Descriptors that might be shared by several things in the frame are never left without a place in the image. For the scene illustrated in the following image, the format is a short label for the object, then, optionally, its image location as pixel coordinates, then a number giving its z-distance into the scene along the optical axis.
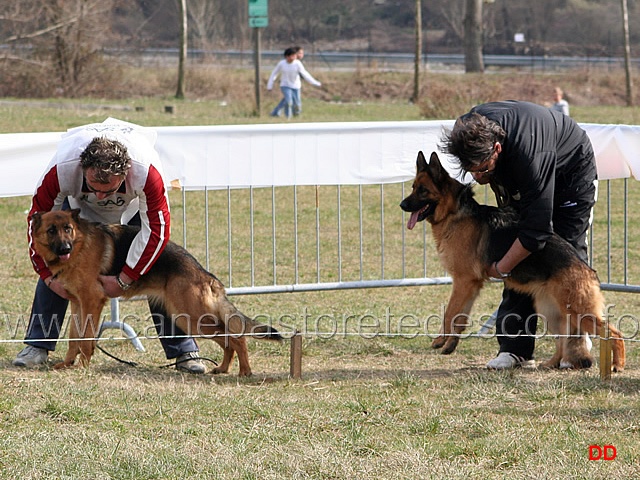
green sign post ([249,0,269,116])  45.28
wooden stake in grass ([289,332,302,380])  11.31
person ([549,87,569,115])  39.66
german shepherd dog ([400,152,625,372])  11.33
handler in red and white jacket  10.65
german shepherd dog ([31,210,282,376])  11.44
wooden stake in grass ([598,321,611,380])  10.96
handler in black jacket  10.55
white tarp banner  12.30
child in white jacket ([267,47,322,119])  44.69
